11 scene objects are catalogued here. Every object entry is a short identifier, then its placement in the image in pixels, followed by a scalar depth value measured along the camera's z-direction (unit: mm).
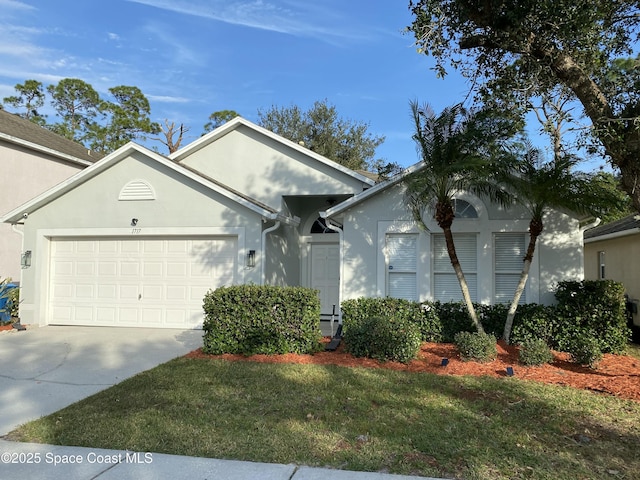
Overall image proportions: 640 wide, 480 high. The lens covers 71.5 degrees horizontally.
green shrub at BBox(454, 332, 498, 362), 7301
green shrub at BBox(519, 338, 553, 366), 7059
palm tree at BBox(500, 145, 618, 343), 7441
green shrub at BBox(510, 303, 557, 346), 8242
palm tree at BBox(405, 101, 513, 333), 7652
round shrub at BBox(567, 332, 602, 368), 6945
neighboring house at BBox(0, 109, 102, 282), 14578
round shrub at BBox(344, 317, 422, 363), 7449
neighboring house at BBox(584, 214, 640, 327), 12023
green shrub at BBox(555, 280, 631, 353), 8008
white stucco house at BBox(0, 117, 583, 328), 9398
